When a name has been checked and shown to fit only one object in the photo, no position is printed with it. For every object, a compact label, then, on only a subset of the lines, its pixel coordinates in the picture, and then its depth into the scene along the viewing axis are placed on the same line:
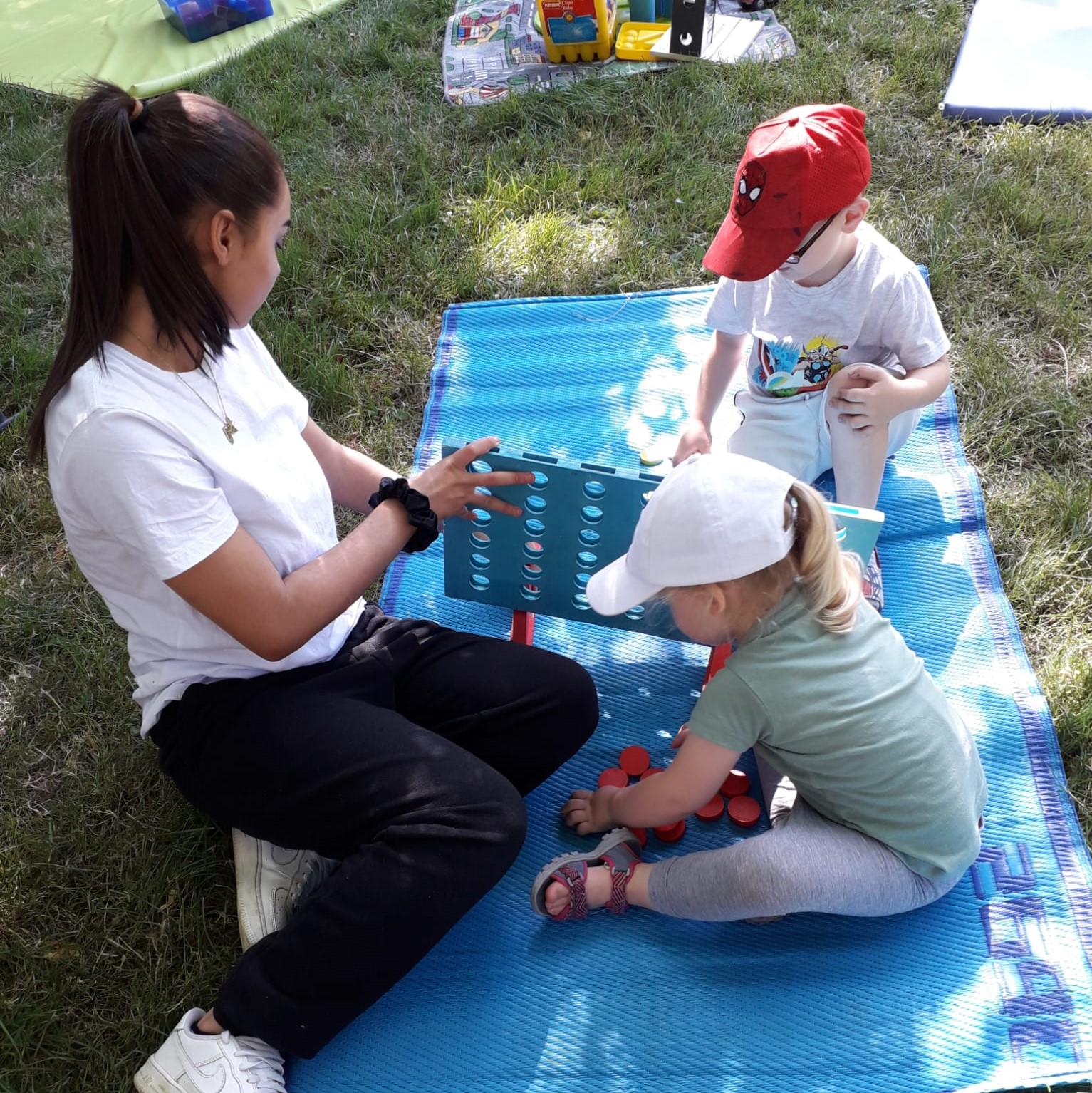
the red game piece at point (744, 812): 1.87
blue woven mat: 1.58
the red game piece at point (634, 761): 1.97
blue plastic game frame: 1.83
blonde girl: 1.46
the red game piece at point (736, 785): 1.93
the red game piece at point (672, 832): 1.85
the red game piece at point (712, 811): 1.88
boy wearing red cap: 1.87
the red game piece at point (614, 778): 1.93
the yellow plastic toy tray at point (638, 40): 3.84
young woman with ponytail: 1.41
